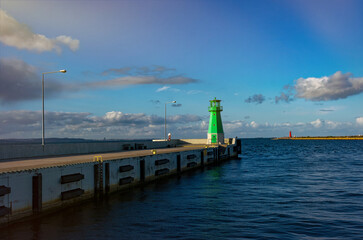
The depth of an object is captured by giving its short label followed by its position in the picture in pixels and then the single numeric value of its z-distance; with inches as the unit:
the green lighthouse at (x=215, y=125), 2268.7
